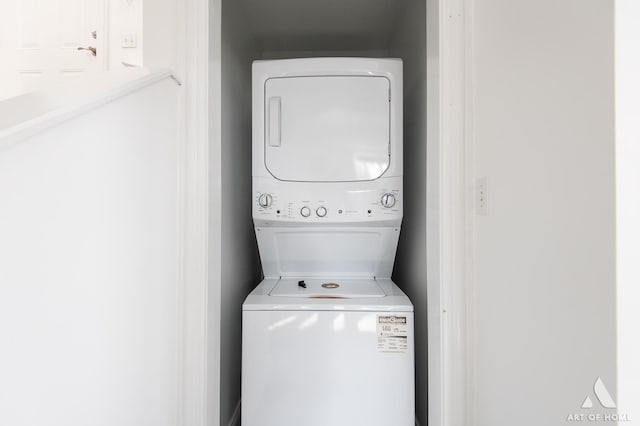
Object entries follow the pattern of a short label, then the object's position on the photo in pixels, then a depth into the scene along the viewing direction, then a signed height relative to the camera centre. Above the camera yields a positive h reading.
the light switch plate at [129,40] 1.14 +0.64
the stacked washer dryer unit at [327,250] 1.32 -0.20
